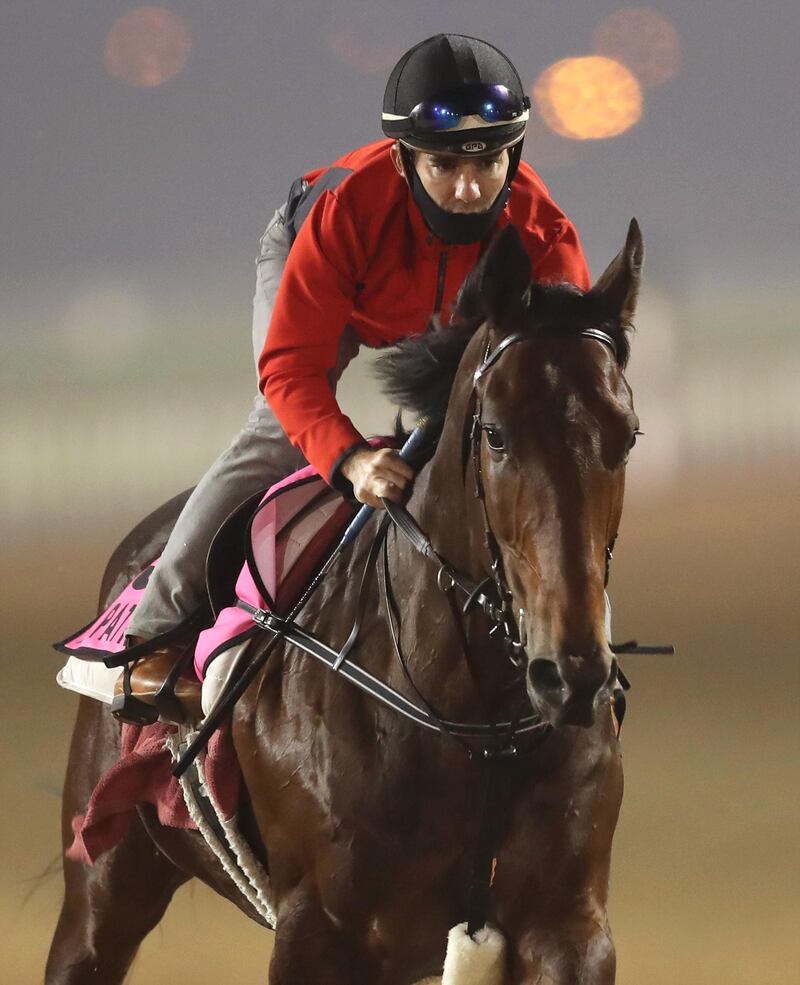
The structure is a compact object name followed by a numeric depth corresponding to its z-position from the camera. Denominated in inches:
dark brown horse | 618.9
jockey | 636.0
